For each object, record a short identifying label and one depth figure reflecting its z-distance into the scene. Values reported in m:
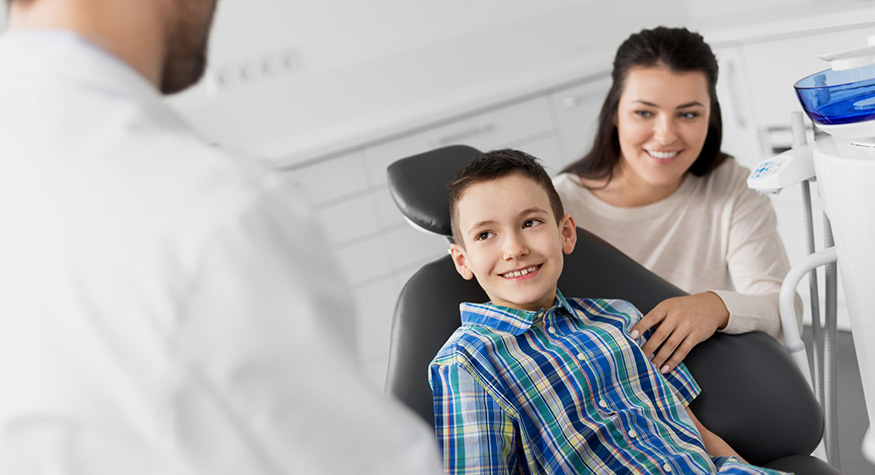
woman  1.69
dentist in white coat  0.60
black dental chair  1.35
